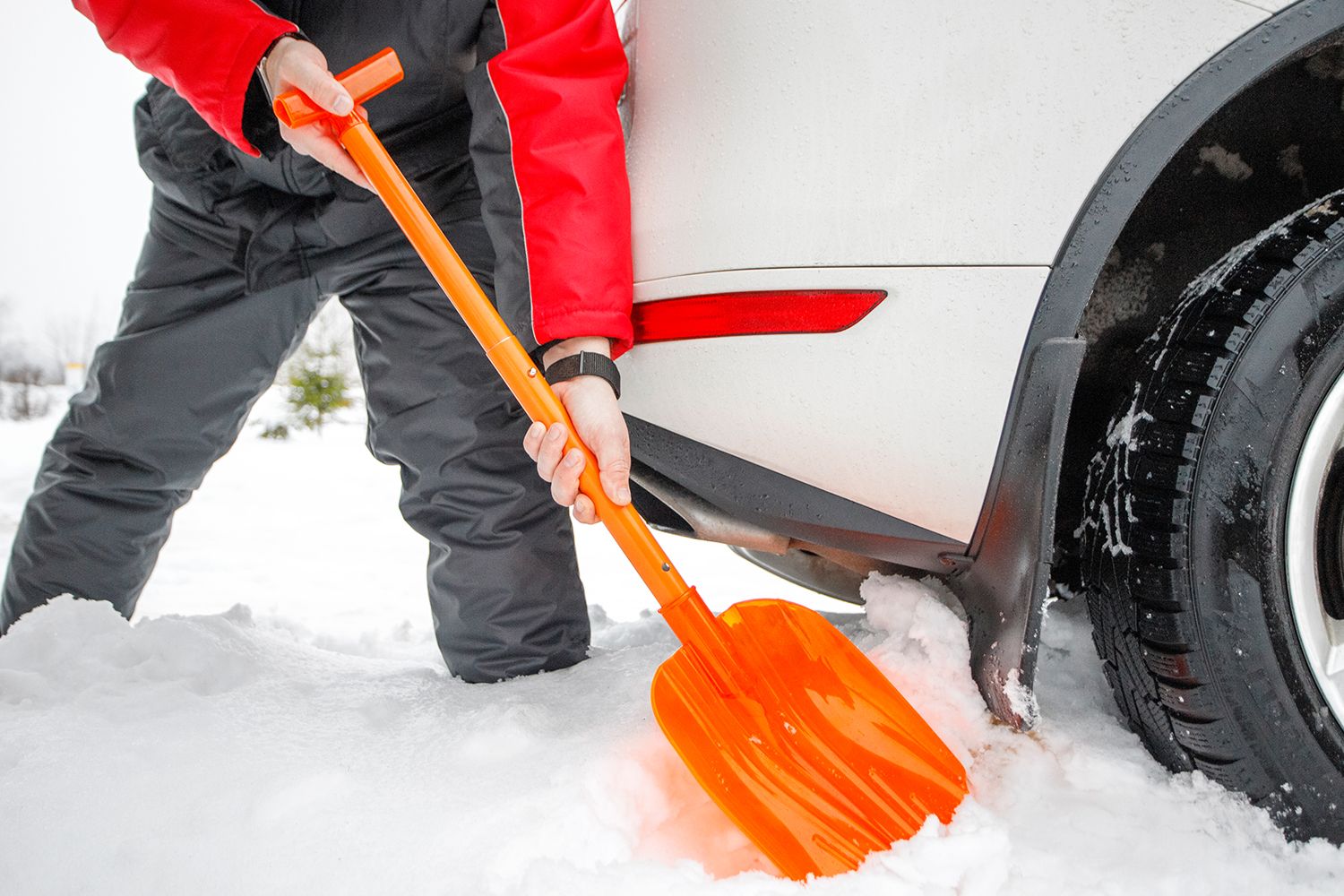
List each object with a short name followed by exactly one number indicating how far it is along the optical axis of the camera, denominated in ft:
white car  2.66
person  3.23
